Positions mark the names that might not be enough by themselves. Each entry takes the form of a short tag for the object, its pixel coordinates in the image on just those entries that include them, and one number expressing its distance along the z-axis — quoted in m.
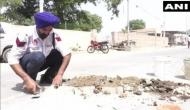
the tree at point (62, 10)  16.90
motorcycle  12.80
